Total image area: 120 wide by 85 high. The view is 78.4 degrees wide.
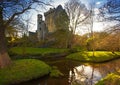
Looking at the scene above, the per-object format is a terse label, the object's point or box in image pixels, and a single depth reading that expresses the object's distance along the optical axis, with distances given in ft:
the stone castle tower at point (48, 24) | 76.73
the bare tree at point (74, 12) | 61.57
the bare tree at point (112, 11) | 20.67
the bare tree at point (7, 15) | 22.63
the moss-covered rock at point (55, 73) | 25.31
